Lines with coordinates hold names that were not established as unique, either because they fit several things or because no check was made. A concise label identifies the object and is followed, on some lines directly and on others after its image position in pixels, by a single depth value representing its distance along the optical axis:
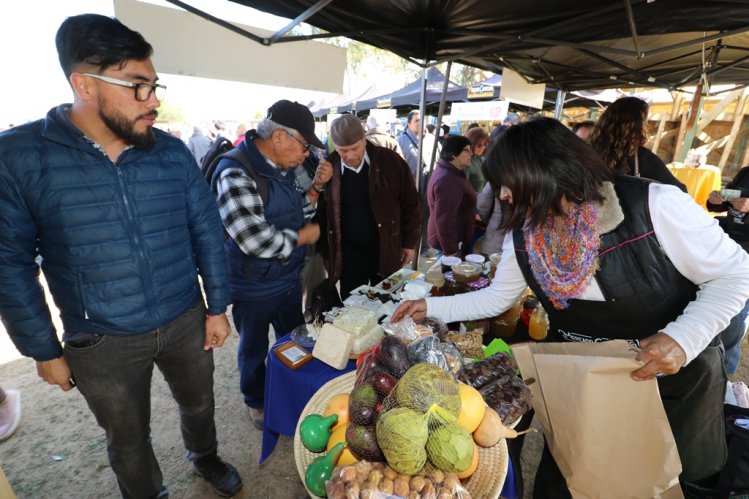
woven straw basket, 0.83
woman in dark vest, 1.19
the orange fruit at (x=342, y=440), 0.81
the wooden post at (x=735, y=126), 8.05
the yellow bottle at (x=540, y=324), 1.89
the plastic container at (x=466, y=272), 2.06
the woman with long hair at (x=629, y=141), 2.43
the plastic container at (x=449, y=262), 2.29
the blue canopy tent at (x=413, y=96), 9.28
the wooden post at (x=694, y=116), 4.13
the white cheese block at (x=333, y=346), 1.50
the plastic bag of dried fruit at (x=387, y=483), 0.67
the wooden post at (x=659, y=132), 8.90
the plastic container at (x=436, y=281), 2.13
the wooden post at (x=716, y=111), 6.72
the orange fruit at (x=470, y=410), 0.84
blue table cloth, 1.50
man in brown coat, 2.77
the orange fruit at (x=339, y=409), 0.92
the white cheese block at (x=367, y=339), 1.52
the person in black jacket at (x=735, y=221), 2.50
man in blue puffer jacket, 1.27
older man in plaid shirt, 1.95
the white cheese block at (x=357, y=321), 1.54
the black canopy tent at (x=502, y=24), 2.41
